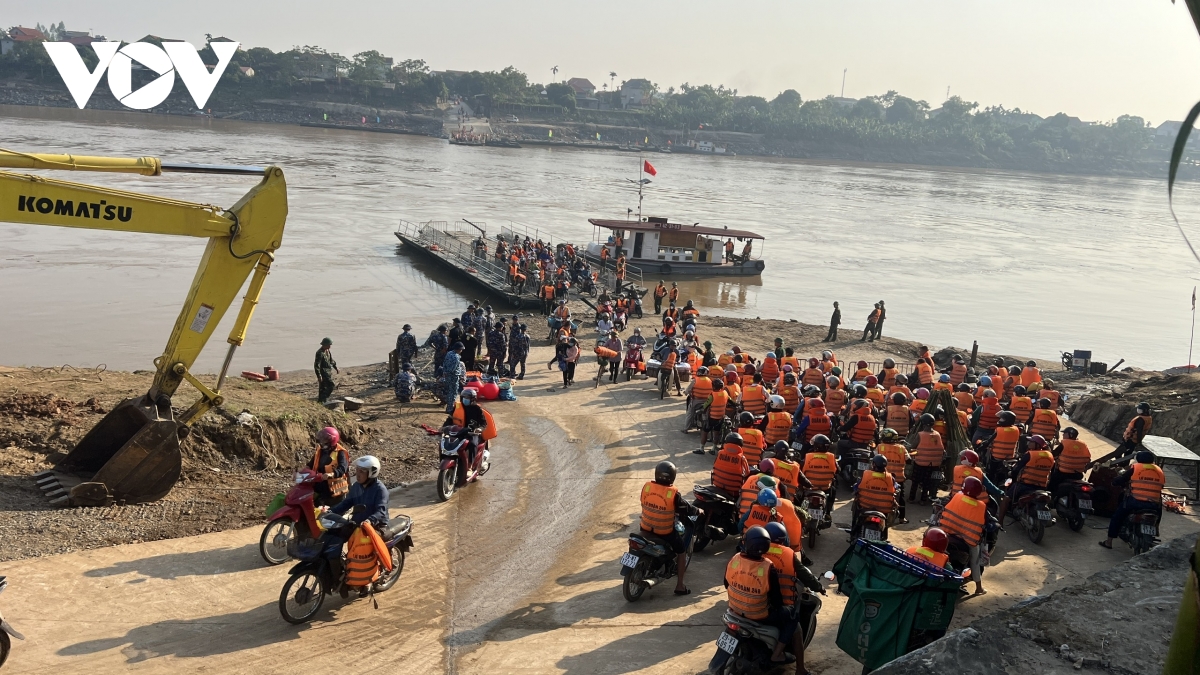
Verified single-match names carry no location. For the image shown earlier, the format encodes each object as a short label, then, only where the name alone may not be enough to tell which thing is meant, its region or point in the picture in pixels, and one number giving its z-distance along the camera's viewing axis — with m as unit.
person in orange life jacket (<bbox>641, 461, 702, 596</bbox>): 9.12
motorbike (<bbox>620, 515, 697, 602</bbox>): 9.09
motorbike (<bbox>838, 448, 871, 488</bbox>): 13.54
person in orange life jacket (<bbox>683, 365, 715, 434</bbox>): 15.94
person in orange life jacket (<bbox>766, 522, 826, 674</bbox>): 7.52
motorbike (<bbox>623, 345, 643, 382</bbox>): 20.64
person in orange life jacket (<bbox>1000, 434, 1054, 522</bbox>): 12.13
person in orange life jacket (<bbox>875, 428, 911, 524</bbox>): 11.92
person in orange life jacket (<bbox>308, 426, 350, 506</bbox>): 9.80
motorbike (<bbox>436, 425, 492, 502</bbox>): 12.30
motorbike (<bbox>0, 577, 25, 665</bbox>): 7.30
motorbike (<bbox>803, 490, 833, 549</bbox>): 10.93
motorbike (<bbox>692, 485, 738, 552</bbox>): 10.62
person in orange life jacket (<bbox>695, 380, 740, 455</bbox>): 14.98
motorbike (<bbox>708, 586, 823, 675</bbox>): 7.32
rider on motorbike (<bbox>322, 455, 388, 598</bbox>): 8.55
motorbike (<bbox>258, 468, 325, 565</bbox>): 9.47
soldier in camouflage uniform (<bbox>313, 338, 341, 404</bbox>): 17.77
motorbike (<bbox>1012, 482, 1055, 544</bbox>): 11.88
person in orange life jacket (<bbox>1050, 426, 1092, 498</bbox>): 12.48
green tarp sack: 7.32
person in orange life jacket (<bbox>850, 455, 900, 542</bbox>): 10.55
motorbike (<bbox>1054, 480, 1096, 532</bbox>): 12.37
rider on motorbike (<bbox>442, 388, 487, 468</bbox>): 12.61
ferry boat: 42.44
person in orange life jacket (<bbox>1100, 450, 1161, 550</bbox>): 11.25
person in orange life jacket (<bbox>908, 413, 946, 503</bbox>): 12.98
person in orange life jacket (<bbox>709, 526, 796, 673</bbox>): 7.29
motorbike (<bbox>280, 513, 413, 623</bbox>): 8.38
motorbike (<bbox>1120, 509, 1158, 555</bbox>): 11.20
